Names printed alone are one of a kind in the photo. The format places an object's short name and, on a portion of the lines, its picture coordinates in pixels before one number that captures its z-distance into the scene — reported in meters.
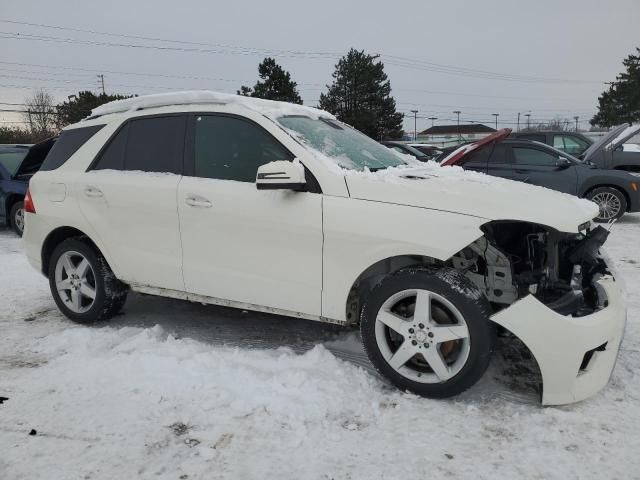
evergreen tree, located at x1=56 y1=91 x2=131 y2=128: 41.41
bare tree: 48.41
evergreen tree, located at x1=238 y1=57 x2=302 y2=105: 30.59
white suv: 2.76
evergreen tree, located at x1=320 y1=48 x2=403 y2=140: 37.72
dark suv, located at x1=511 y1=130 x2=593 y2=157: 11.60
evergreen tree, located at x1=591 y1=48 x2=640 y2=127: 49.12
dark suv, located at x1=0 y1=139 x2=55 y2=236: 8.71
